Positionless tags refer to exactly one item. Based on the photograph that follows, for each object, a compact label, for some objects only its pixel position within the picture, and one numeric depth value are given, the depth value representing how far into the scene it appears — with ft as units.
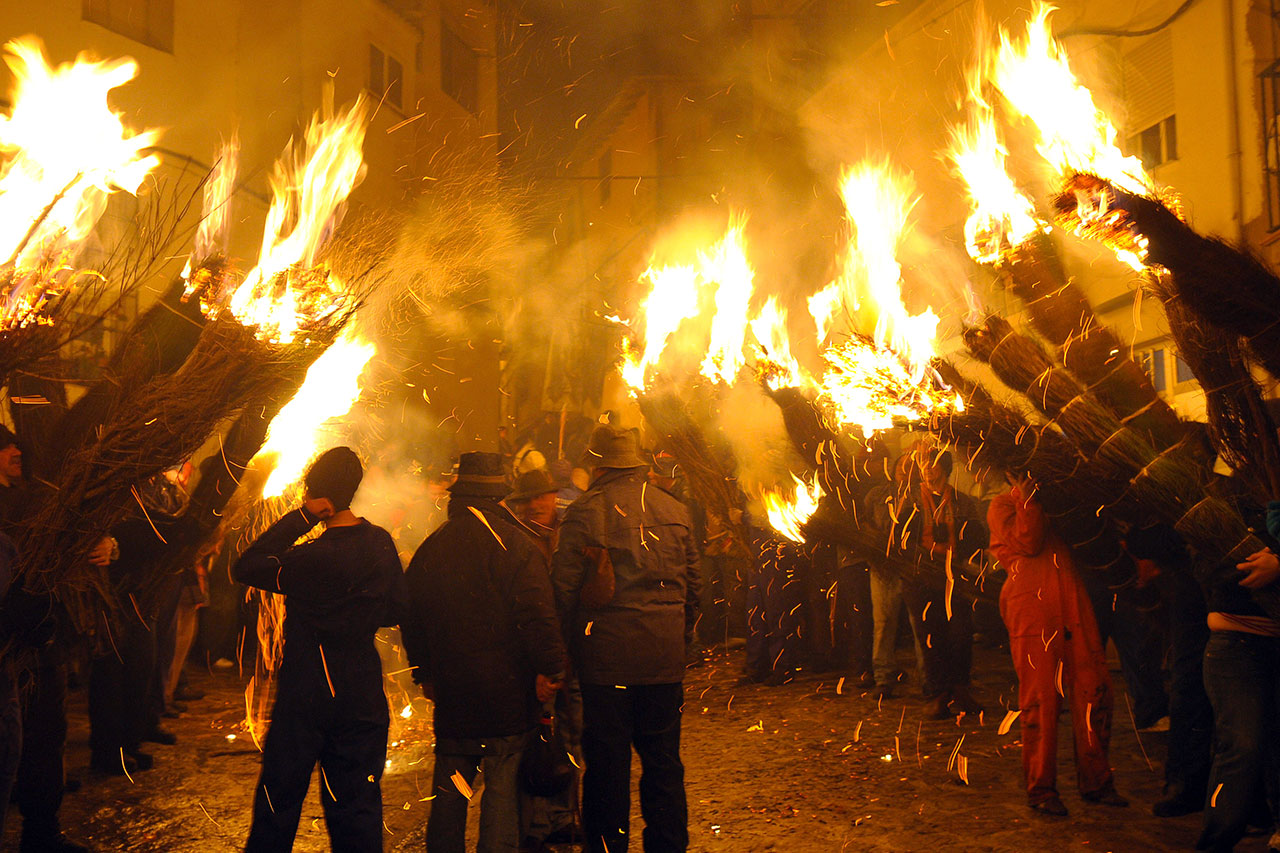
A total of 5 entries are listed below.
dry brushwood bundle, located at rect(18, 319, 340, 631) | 15.30
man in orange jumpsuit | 16.84
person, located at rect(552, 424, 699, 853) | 14.51
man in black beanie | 13.00
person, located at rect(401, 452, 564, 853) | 13.37
